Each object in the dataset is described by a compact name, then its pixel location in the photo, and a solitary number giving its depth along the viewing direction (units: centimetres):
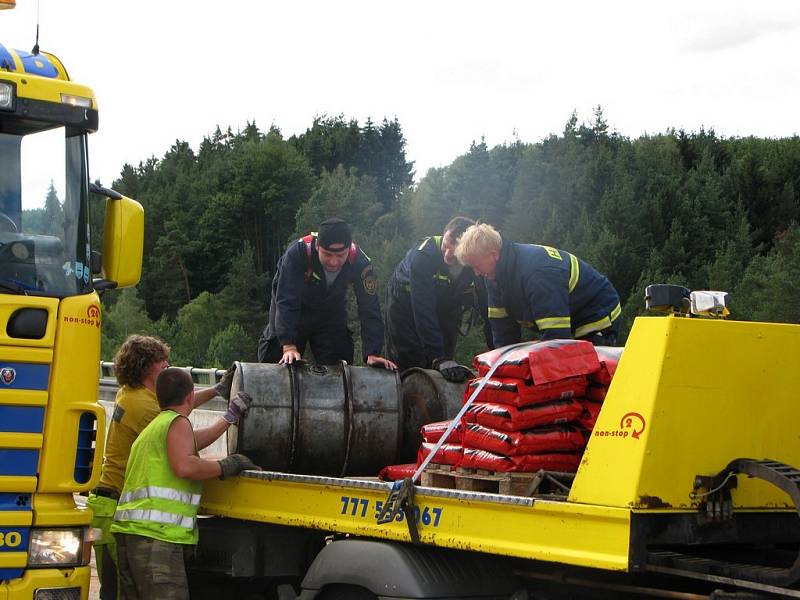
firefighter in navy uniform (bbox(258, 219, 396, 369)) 772
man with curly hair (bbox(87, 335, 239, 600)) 698
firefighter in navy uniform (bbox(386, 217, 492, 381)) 815
